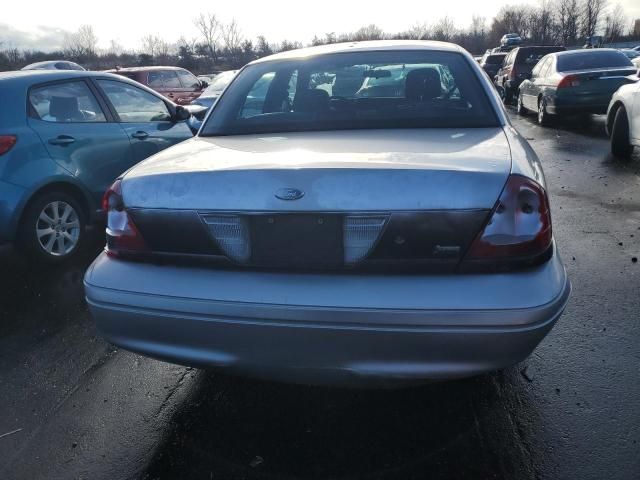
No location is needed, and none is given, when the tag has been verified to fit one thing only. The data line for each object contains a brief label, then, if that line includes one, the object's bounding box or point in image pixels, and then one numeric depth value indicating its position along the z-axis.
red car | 12.85
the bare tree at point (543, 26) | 71.38
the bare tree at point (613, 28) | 78.02
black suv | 17.12
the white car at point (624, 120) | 7.24
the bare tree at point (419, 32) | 71.01
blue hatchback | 4.32
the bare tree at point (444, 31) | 72.79
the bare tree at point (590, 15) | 70.25
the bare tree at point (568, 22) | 67.69
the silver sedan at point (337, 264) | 1.90
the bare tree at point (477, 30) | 77.97
